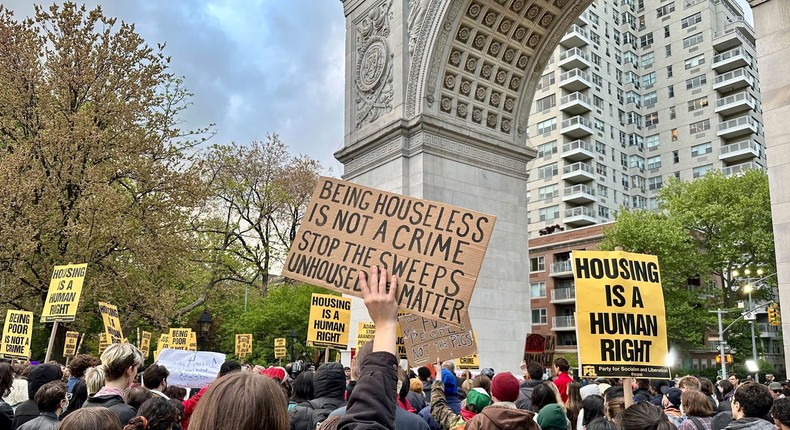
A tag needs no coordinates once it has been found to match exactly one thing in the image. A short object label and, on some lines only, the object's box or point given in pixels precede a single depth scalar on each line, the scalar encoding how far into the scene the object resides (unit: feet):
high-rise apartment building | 210.18
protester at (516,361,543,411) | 24.30
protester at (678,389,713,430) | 19.66
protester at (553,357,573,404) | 30.40
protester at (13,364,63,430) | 21.63
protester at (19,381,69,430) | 16.49
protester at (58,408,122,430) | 9.68
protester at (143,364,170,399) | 20.90
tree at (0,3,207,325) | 64.03
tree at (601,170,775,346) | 136.56
